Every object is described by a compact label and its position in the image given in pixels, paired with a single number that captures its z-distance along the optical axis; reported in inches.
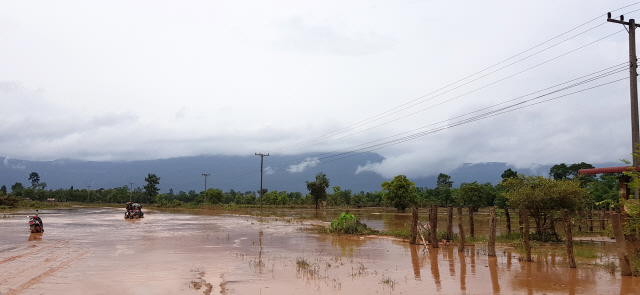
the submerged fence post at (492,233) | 650.8
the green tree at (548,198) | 813.6
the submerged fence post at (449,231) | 836.9
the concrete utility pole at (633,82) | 663.8
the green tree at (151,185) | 4360.2
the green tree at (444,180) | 5541.3
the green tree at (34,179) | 7166.3
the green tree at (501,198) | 2172.2
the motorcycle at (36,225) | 1050.8
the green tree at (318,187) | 3056.1
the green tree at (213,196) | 4035.4
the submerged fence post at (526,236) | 606.5
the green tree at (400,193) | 2497.5
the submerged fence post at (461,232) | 725.9
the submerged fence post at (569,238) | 557.3
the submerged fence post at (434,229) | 789.9
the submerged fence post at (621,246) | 489.4
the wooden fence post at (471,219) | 910.4
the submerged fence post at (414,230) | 855.8
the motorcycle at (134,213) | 1763.8
